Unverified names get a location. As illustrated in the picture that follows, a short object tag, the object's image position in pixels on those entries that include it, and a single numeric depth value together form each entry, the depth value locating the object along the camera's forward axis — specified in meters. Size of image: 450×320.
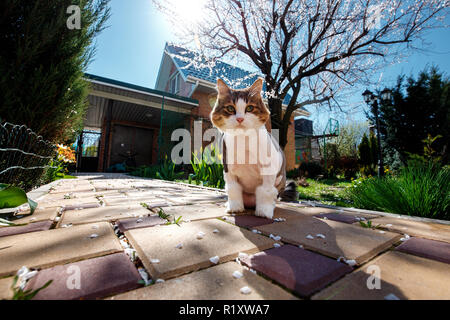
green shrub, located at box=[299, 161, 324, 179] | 6.87
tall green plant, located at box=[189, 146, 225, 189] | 1.01
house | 6.15
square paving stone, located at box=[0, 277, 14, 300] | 0.15
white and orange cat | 0.39
